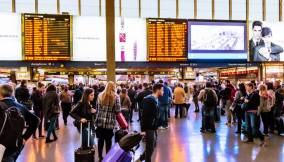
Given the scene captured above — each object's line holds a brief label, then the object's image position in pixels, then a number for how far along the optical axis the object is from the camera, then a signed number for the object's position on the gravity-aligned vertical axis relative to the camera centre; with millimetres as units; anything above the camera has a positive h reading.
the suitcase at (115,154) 3508 -741
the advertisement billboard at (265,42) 15555 +1107
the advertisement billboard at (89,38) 14359 +1191
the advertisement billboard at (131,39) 14594 +1176
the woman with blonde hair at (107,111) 6938 -701
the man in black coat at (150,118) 6559 -794
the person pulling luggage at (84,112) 7145 -758
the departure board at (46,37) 13852 +1199
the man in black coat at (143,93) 13983 -813
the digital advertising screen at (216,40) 15086 +1161
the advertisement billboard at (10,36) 13727 +1224
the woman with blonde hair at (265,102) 9922 -830
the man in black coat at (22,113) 4355 -515
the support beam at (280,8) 22420 +3508
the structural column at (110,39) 9914 +808
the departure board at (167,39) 14820 +1174
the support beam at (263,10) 22381 +3401
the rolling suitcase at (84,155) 6453 -1370
